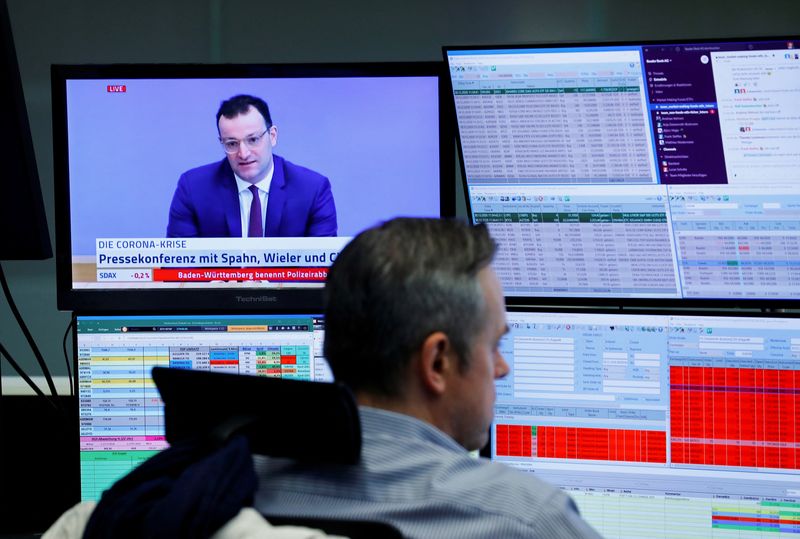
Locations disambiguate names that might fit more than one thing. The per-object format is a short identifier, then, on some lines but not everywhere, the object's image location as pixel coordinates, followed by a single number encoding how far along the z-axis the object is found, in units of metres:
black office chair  2.29
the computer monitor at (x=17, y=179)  2.88
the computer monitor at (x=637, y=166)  2.87
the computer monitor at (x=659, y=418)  2.88
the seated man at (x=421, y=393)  2.32
